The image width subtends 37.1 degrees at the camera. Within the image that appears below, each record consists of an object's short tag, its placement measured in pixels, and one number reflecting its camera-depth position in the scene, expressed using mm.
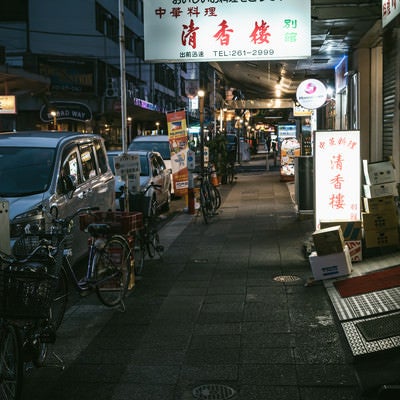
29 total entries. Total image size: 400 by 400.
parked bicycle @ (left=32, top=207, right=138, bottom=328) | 6801
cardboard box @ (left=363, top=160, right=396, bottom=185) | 9133
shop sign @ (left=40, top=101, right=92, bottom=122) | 25547
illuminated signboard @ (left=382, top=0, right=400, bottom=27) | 6344
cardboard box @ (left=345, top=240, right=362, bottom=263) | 8938
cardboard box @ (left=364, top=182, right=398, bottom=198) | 9078
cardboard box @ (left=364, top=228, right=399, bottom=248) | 9000
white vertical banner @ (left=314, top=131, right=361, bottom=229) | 9195
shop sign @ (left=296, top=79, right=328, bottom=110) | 14641
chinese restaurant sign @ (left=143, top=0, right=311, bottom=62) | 9453
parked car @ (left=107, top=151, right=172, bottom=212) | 15145
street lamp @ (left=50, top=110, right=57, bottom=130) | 24994
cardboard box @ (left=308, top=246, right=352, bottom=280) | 8086
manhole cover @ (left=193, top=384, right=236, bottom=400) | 4703
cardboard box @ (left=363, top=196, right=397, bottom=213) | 8930
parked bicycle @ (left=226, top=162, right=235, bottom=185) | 25353
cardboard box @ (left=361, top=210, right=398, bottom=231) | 8953
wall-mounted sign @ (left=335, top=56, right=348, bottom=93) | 14891
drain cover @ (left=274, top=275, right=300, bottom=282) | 8430
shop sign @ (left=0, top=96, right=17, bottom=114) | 20578
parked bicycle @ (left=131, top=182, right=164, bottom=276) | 9297
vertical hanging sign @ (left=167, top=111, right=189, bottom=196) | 16281
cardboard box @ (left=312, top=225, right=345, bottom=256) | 7980
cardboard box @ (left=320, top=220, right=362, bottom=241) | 8859
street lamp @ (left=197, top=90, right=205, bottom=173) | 19472
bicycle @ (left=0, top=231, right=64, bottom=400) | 4375
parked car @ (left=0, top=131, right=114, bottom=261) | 8031
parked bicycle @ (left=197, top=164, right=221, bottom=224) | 14344
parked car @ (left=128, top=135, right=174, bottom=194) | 20500
